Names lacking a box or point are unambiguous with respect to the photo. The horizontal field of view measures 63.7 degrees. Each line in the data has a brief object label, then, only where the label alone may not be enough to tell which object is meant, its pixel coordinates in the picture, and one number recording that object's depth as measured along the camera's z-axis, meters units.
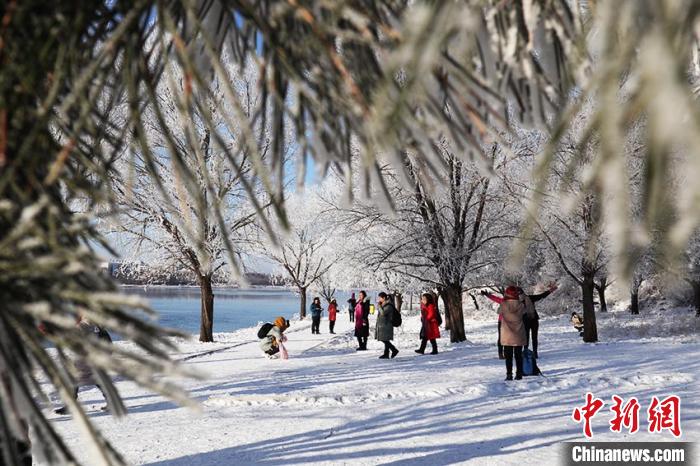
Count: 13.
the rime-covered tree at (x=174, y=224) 15.62
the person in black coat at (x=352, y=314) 34.89
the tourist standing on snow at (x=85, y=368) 6.17
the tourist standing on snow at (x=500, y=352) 11.65
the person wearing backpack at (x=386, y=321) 13.04
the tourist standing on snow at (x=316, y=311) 23.89
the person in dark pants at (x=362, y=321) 15.57
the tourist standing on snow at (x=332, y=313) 26.42
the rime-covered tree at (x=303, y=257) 44.46
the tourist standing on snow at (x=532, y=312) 10.10
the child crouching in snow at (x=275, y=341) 12.91
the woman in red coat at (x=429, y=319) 13.48
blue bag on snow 9.40
